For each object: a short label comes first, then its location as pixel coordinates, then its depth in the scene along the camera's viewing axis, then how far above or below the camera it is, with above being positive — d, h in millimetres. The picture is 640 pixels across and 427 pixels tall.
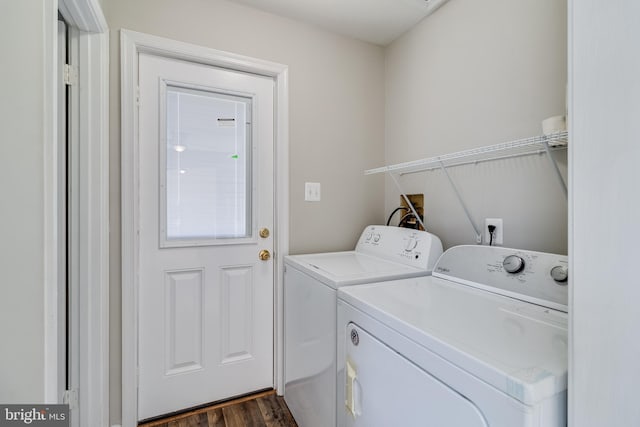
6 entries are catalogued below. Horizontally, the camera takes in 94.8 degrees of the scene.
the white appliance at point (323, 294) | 1282 -421
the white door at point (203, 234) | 1638 -145
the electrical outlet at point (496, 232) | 1438 -100
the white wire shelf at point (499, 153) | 1057 +266
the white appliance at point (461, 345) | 604 -328
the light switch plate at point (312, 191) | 1970 +129
